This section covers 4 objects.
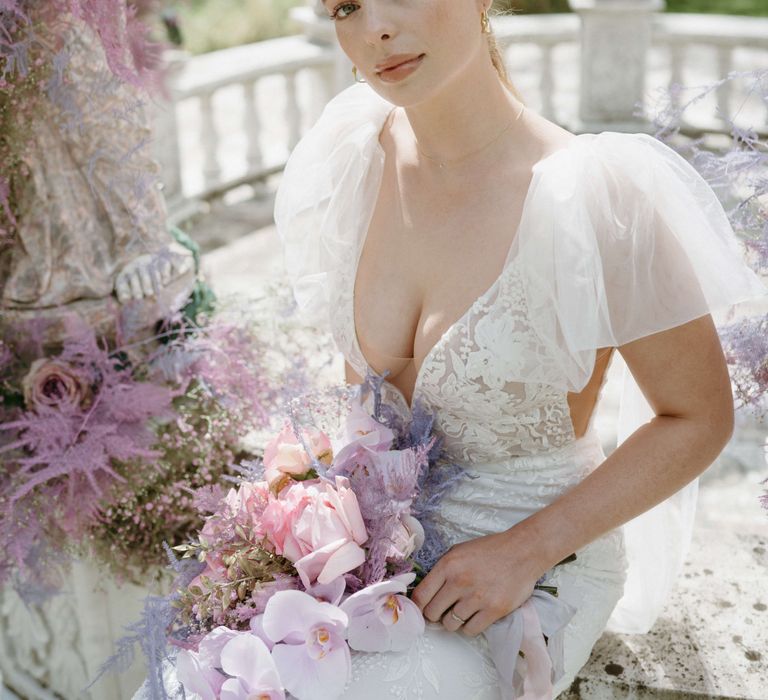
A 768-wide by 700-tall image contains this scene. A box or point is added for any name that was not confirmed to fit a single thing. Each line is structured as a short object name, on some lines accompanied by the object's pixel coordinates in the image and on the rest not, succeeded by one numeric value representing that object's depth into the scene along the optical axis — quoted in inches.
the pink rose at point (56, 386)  88.2
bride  62.0
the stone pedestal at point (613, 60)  222.1
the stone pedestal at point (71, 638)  101.5
